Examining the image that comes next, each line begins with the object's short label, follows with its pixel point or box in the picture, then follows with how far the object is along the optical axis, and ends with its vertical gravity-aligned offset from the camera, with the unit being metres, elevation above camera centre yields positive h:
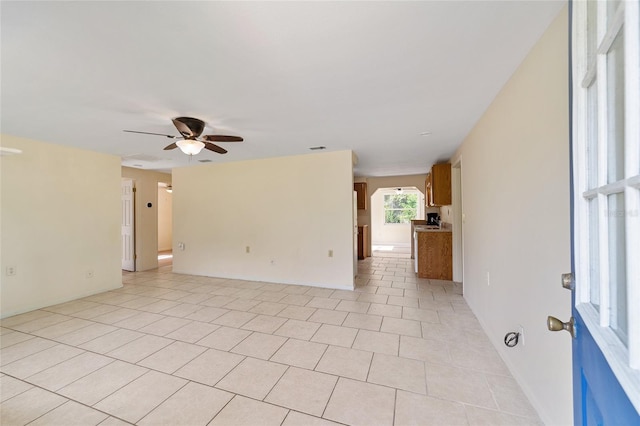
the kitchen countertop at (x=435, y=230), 4.68 -0.34
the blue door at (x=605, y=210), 0.51 +0.00
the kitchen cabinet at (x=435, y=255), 4.59 -0.80
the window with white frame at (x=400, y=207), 9.91 +0.19
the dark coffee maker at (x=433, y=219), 6.22 -0.18
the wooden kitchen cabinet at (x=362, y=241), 6.78 -0.77
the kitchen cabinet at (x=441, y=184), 4.57 +0.52
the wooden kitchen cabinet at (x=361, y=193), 6.95 +0.54
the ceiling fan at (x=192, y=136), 2.58 +0.86
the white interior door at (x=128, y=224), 5.65 -0.23
